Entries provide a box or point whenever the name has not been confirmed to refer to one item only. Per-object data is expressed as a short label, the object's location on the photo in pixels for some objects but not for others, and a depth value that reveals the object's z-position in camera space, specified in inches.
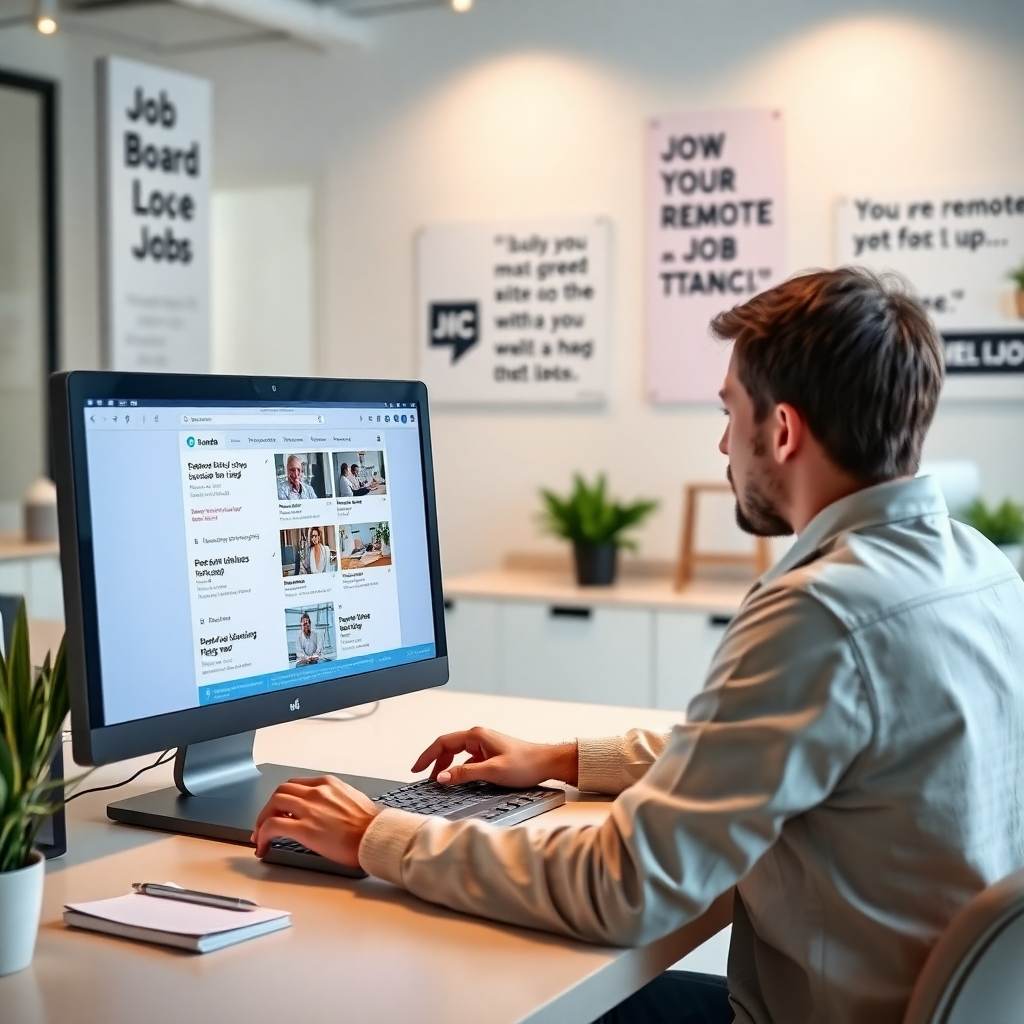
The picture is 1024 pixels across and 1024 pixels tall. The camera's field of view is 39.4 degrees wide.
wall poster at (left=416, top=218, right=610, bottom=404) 190.7
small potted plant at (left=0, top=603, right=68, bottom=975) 43.0
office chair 43.3
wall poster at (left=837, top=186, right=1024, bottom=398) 169.2
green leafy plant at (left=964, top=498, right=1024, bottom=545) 152.6
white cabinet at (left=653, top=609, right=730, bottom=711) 159.5
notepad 45.5
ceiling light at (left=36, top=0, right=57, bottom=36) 160.4
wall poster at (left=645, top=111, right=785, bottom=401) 179.6
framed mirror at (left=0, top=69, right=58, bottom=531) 213.0
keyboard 53.6
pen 48.0
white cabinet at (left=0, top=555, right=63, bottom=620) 179.9
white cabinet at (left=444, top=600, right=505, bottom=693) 172.4
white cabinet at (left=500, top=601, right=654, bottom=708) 163.8
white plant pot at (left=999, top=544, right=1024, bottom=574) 154.0
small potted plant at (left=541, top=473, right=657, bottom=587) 175.3
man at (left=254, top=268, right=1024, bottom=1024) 45.1
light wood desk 40.9
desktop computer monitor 52.4
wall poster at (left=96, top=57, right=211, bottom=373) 172.6
